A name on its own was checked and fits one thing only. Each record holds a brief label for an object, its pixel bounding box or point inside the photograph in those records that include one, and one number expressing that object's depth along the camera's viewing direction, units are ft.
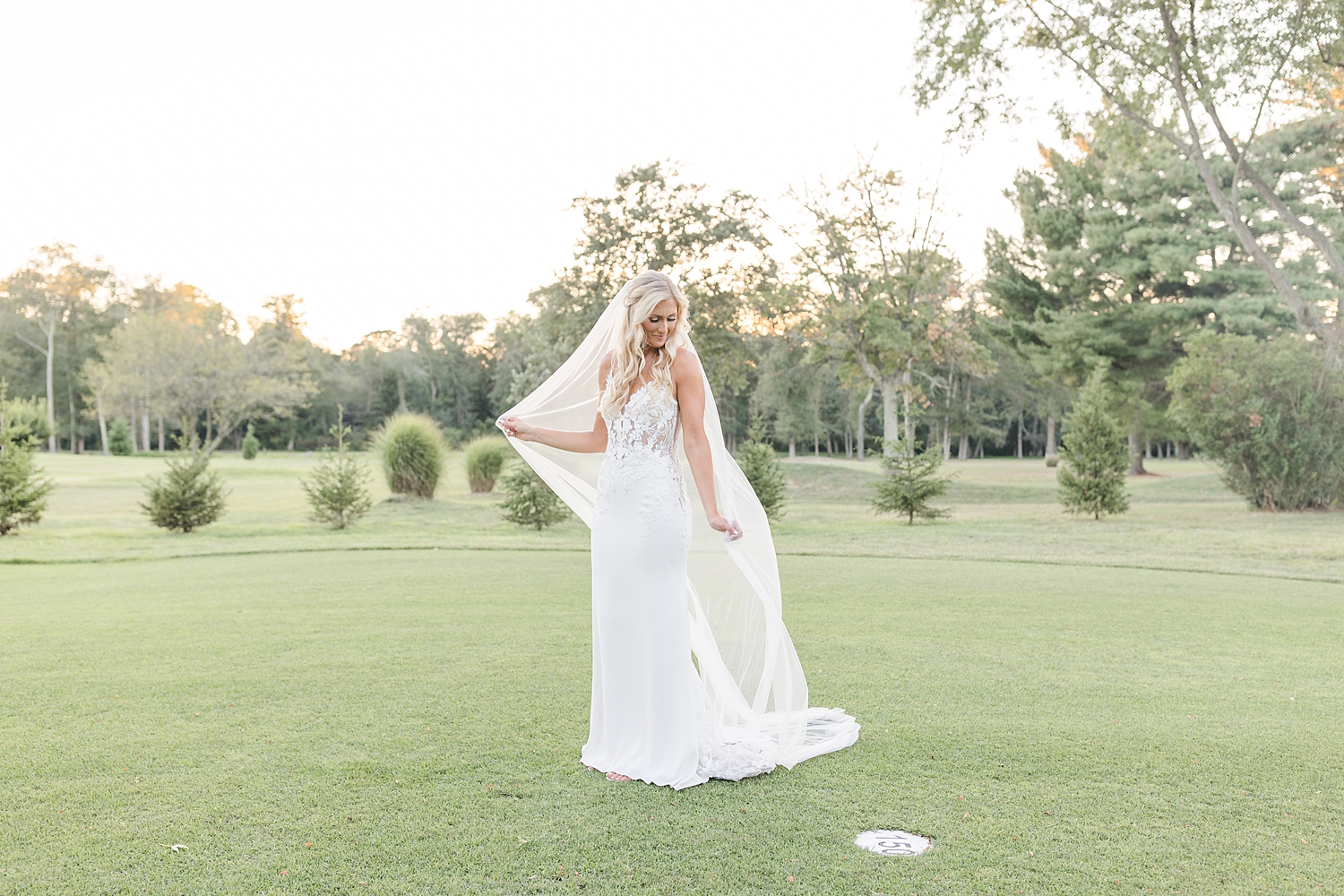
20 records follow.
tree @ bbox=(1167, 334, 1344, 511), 61.46
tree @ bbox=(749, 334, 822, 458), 122.21
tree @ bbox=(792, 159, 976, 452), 96.22
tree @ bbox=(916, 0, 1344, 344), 46.24
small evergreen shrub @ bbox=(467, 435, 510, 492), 88.53
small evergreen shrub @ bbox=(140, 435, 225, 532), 53.31
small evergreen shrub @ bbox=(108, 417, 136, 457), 158.71
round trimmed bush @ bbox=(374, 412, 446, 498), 79.41
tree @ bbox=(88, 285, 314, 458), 149.18
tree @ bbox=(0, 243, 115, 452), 178.29
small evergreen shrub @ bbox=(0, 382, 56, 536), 49.90
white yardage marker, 10.07
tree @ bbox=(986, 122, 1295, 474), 97.91
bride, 12.98
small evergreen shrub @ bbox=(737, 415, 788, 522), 57.21
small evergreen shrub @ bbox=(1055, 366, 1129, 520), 58.54
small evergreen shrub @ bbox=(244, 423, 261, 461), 153.48
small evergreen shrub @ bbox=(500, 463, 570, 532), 56.13
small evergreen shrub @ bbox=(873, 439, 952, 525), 58.29
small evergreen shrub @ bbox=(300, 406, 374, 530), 56.39
